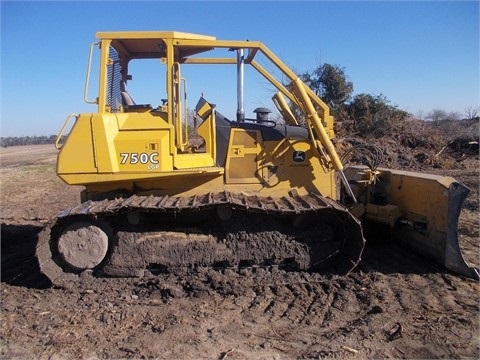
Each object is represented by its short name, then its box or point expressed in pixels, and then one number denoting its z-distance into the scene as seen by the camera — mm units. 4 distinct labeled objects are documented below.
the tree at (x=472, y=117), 23625
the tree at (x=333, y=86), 21359
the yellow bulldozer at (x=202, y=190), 5449
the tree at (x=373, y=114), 19859
